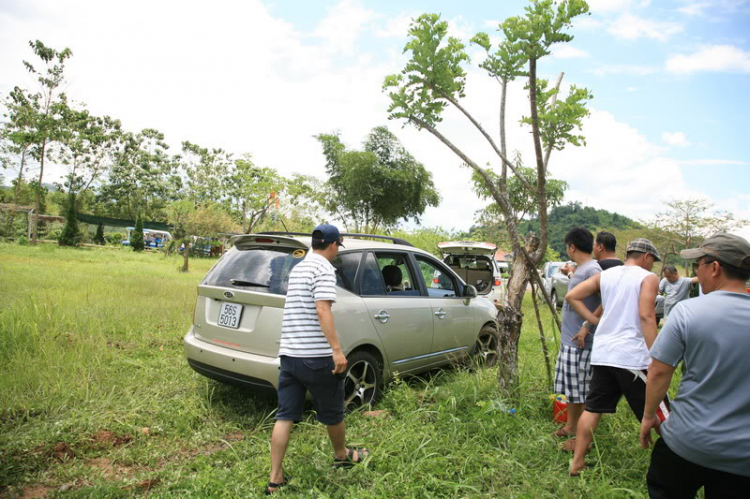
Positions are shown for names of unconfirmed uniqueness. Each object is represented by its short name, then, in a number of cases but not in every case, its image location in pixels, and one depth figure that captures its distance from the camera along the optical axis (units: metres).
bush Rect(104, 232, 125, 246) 40.39
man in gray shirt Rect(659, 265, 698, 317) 7.19
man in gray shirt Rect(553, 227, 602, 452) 3.45
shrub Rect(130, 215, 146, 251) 33.78
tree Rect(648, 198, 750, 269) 21.75
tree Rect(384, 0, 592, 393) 3.58
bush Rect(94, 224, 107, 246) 37.75
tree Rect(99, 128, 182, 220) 49.91
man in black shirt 3.54
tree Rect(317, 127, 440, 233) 20.69
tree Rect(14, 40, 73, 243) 29.17
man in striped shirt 2.79
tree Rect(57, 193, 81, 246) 30.45
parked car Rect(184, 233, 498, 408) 3.65
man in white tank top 2.86
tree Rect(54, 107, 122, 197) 35.85
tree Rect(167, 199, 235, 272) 23.66
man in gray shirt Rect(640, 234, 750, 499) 1.75
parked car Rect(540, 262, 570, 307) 13.34
